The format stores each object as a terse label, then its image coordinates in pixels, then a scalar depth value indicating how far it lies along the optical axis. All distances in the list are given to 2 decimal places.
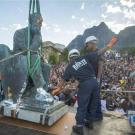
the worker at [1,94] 2.74
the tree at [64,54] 36.19
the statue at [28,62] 2.52
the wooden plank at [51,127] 2.21
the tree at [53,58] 34.66
